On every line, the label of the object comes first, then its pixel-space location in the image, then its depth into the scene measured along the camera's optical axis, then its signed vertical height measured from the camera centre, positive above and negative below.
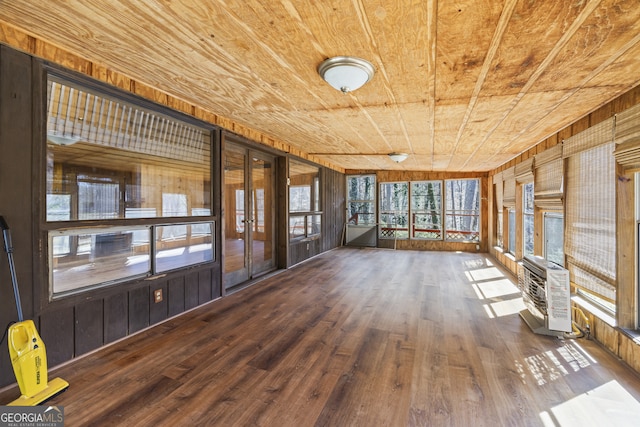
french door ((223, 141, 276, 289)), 3.92 -0.02
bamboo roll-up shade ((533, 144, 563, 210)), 3.26 +0.43
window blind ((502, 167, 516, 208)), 5.09 +0.47
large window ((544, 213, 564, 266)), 3.34 -0.34
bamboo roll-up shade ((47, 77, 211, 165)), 2.08 +0.81
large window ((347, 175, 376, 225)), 8.39 +0.41
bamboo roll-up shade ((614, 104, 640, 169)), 2.02 +0.57
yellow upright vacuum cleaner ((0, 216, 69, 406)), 1.59 -0.85
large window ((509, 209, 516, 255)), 5.36 -0.40
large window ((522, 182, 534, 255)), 4.46 -0.10
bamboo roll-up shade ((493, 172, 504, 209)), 6.04 +0.54
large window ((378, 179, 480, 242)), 7.70 +0.07
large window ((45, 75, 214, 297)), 2.09 +0.22
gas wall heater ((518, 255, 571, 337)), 2.55 -0.86
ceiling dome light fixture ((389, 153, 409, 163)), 5.12 +1.06
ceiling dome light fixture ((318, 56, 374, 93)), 1.93 +1.03
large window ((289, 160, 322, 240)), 5.61 +0.27
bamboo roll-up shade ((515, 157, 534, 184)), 4.14 +0.66
